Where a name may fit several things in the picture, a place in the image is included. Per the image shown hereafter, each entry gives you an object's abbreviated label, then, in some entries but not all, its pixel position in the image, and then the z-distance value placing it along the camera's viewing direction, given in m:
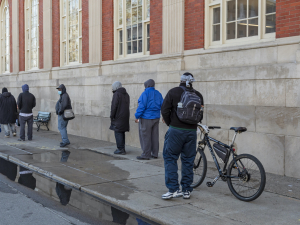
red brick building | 7.51
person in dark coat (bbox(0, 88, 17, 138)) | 13.59
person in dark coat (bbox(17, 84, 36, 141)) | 12.80
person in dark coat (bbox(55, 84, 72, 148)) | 11.20
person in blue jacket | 9.05
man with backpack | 5.52
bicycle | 5.44
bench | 16.20
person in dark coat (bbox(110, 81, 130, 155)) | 9.84
